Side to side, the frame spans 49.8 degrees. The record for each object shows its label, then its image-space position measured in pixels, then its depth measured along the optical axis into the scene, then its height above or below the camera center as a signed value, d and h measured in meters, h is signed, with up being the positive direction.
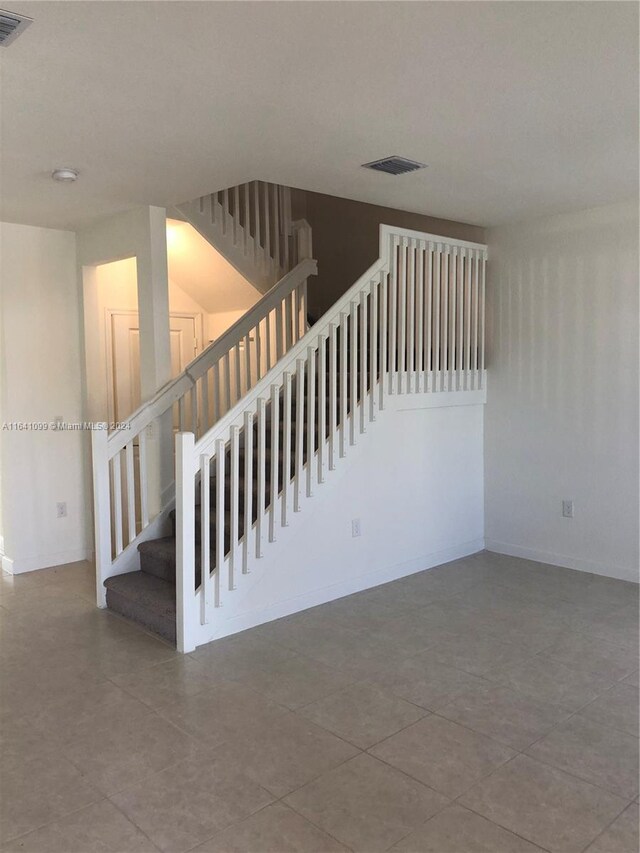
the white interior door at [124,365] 5.88 +0.24
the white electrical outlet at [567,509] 4.97 -0.90
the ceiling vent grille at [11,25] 2.10 +1.15
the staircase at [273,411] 3.71 -0.13
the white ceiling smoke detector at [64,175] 3.65 +1.17
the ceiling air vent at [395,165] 3.58 +1.18
